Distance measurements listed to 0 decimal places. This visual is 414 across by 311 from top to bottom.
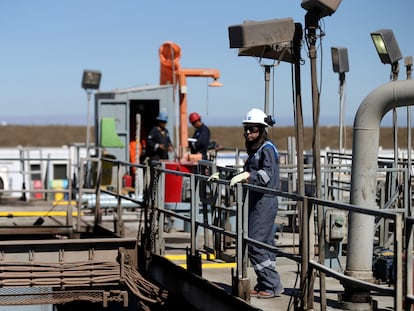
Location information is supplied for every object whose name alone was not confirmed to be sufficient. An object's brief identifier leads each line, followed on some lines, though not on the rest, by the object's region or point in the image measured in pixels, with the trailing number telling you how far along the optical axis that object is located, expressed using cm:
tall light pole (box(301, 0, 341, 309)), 784
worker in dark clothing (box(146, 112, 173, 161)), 1833
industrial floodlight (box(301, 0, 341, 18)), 786
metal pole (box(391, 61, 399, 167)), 1219
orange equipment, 2184
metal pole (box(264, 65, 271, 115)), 1259
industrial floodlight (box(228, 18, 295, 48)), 803
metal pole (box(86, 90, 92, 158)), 2297
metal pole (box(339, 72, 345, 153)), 1585
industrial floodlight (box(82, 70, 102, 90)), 2292
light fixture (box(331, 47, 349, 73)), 1650
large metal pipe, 816
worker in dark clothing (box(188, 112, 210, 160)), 1972
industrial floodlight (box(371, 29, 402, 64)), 1276
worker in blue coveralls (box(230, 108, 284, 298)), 899
